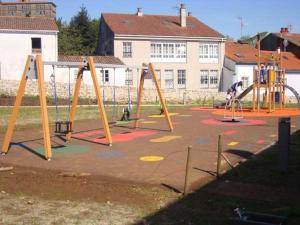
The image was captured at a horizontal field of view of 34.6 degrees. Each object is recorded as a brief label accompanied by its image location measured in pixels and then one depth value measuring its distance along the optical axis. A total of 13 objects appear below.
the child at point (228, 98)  29.52
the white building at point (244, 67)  53.56
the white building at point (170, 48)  51.31
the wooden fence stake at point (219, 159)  9.28
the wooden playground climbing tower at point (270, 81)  26.86
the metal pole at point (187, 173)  8.06
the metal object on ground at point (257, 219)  6.18
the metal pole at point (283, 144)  9.73
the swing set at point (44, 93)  11.91
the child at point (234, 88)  29.77
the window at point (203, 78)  54.38
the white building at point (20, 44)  46.72
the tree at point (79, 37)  64.75
